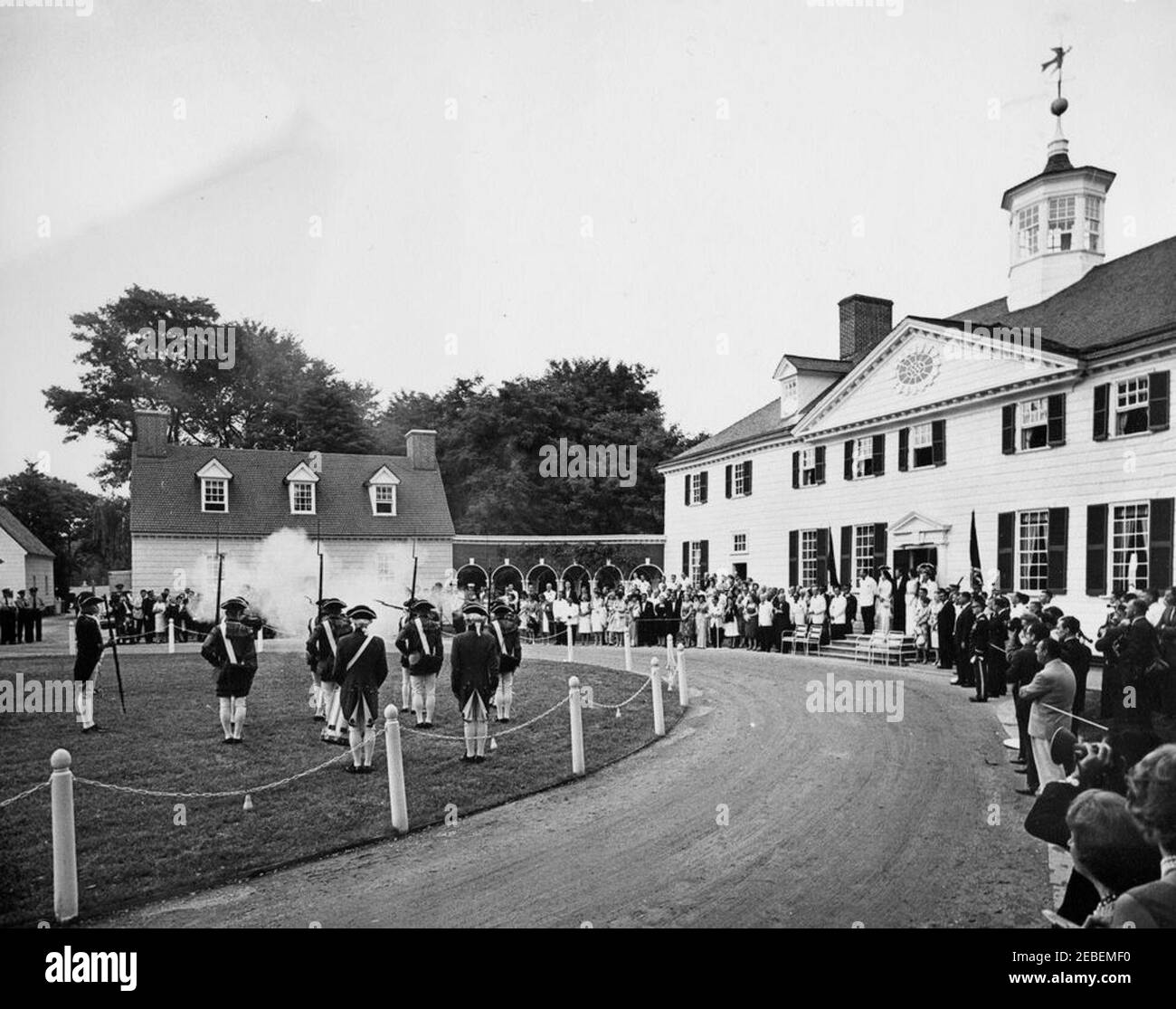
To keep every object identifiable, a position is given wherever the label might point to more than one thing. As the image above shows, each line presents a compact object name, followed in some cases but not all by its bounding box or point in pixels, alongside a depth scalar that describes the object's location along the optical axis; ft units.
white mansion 52.60
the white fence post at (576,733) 28.40
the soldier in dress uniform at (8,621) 76.23
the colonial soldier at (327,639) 33.71
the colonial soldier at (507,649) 37.99
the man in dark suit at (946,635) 53.62
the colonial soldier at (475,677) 30.35
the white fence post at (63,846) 16.48
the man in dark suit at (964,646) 47.56
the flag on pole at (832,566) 75.65
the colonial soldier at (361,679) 28.91
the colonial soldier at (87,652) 35.19
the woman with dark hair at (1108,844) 10.62
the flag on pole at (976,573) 53.67
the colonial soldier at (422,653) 36.11
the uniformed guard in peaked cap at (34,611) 77.05
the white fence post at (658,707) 35.22
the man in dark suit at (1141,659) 22.15
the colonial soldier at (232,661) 32.58
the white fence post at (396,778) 22.20
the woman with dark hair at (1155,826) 10.27
